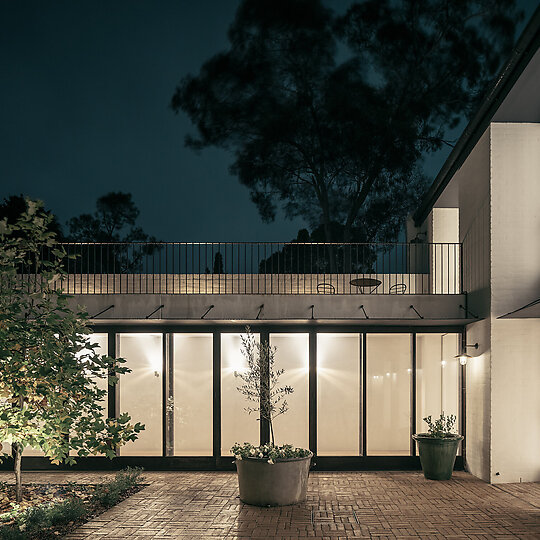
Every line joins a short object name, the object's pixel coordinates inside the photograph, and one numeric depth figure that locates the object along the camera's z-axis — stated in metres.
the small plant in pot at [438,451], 9.86
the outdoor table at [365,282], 13.57
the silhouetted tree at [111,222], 35.22
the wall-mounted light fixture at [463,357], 10.39
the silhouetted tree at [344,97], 23.22
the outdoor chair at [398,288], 14.15
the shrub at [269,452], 8.38
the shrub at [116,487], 8.34
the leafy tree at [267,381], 10.02
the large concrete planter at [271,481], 8.22
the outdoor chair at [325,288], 14.02
